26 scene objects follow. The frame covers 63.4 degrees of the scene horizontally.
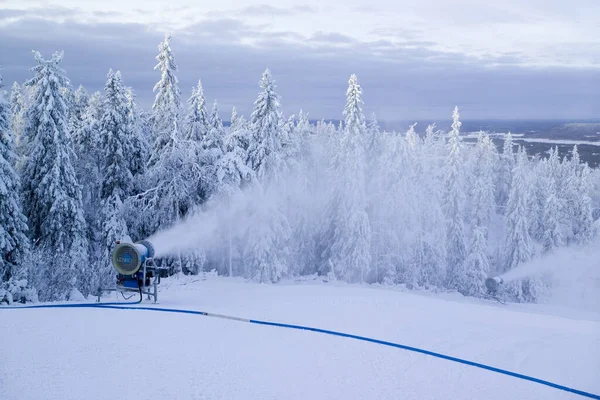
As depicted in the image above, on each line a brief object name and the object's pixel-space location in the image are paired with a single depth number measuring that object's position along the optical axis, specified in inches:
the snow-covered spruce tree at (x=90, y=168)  1261.1
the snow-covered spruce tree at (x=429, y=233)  1644.9
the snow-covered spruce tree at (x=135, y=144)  1289.4
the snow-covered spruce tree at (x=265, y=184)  1264.8
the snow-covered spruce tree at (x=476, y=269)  1680.6
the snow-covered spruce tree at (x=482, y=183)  2053.4
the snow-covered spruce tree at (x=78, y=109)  1328.7
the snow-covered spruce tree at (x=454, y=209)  1738.4
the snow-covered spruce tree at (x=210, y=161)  1227.2
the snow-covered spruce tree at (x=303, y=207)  1562.5
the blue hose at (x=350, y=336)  305.0
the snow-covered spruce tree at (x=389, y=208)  1568.7
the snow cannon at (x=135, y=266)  523.8
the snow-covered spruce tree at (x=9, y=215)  841.5
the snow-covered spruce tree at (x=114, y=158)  1205.1
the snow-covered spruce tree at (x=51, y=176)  1015.0
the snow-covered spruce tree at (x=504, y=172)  2903.5
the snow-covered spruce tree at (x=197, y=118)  1307.8
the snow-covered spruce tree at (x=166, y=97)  1189.1
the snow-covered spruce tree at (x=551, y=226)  1956.2
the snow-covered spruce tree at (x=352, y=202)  1413.6
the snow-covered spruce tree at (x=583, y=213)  2144.4
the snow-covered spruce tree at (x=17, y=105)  1460.9
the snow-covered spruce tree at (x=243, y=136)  1325.0
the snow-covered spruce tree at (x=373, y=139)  1599.4
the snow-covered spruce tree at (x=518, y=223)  1833.2
